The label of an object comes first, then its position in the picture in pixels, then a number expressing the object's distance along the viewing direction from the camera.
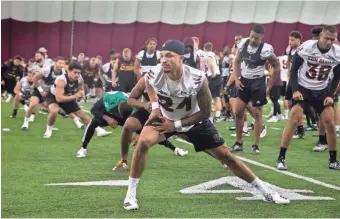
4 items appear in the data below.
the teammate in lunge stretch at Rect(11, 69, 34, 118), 17.59
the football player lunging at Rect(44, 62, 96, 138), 12.12
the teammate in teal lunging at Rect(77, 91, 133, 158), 9.00
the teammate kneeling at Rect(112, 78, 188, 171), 8.21
